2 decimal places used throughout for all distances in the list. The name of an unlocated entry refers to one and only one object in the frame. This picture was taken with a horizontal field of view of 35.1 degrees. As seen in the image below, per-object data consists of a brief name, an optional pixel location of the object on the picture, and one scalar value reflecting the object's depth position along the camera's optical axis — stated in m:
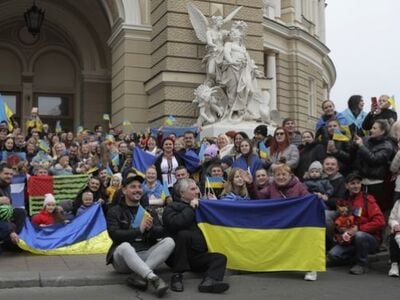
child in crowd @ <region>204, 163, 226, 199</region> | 9.48
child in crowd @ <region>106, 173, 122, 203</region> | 10.32
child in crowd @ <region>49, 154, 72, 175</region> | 11.05
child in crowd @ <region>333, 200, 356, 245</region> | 8.40
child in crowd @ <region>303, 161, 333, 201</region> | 8.88
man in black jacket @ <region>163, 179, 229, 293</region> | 7.18
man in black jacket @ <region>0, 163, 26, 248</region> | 8.67
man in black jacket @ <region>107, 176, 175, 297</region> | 6.98
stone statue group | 16.25
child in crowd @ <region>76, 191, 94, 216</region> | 9.96
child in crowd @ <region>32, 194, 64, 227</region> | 9.65
